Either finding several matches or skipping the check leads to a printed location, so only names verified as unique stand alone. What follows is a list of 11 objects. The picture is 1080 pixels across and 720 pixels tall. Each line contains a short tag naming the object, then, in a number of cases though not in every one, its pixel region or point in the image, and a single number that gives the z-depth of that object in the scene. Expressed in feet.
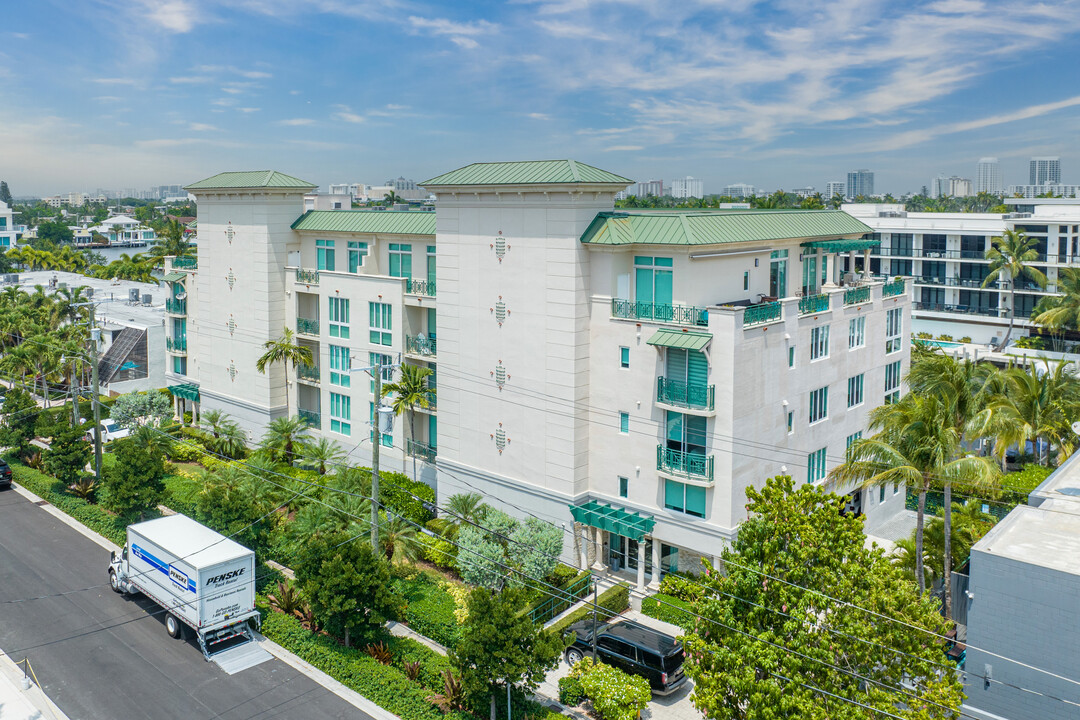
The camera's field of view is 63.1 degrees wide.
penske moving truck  95.45
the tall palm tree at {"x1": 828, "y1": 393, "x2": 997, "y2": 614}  86.53
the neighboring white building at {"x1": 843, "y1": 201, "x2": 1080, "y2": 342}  249.34
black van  90.58
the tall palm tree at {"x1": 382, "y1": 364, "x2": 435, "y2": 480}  133.28
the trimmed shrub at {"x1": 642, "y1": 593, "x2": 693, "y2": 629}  104.22
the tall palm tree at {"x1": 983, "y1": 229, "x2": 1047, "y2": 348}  237.00
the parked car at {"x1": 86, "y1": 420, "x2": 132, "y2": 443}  180.34
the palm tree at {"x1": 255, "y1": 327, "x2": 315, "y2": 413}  157.48
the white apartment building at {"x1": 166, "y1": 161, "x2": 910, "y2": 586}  108.06
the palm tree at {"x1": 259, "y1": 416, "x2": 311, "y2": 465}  154.20
